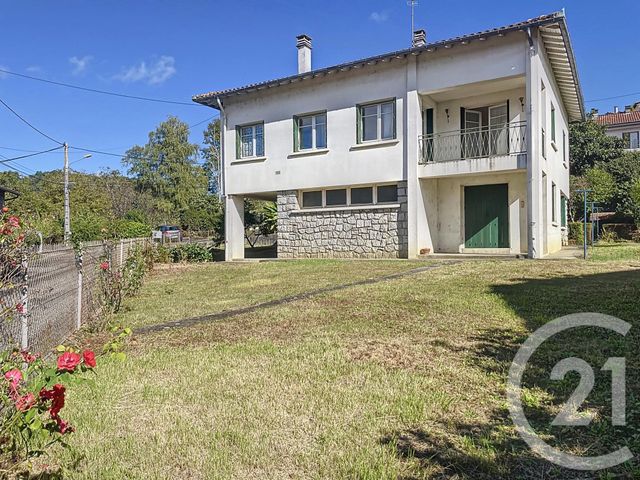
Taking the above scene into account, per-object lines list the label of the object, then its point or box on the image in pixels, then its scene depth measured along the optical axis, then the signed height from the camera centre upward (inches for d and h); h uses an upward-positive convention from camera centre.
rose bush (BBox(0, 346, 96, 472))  73.9 -24.8
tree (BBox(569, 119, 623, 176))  1349.7 +245.8
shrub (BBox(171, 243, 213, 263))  719.7 -25.4
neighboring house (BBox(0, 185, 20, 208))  921.0 +96.4
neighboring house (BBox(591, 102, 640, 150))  1802.4 +404.8
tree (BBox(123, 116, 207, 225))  2003.0 +304.0
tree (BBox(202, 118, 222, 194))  2086.6 +382.3
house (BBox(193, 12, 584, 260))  533.0 +114.1
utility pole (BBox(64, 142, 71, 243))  1048.2 +58.6
